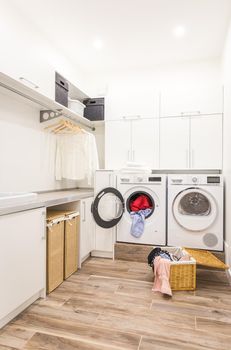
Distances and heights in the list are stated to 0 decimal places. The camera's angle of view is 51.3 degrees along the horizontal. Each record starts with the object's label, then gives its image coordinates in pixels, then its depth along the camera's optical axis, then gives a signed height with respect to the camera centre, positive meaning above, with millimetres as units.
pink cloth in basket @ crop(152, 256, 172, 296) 2139 -904
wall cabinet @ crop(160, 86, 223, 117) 3125 +1043
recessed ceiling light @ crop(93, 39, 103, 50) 3033 +1728
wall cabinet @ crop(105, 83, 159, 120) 3344 +1061
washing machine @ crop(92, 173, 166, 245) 2934 -345
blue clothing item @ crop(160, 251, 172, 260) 2422 -783
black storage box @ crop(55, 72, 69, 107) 2696 +1022
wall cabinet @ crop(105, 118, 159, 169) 3338 +512
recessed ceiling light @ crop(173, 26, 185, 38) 2760 +1733
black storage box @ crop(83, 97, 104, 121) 3604 +1044
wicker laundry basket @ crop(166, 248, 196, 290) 2242 -897
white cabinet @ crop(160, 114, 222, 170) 3107 +487
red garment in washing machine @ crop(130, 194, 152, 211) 3037 -315
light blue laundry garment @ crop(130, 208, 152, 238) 2939 -533
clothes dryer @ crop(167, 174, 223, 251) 2777 -380
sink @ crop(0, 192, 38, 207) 1575 -156
